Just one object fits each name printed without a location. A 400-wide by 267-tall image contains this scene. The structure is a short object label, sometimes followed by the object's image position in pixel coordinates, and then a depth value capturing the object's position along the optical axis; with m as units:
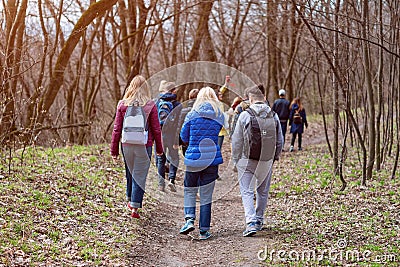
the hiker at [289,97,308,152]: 17.69
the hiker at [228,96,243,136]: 12.31
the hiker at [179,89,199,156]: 11.42
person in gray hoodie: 7.76
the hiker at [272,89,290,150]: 16.88
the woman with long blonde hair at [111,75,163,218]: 8.30
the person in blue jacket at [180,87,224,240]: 7.82
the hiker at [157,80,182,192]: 11.05
